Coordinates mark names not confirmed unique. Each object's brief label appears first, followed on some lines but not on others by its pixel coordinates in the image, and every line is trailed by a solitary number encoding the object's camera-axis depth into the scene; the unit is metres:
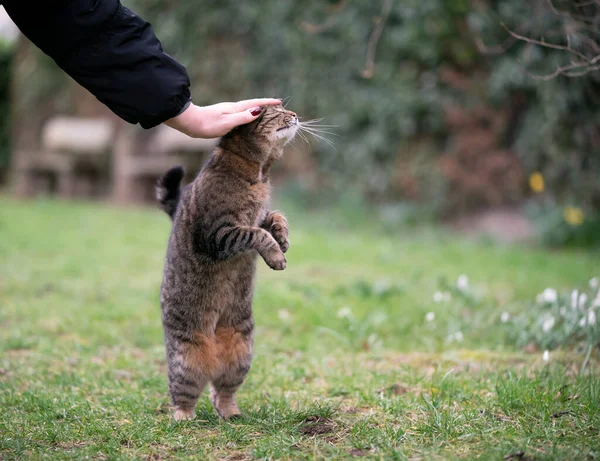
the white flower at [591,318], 3.81
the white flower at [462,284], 4.96
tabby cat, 2.99
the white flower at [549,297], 4.29
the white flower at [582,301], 4.10
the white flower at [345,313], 4.60
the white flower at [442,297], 4.86
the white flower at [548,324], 3.97
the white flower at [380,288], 5.37
